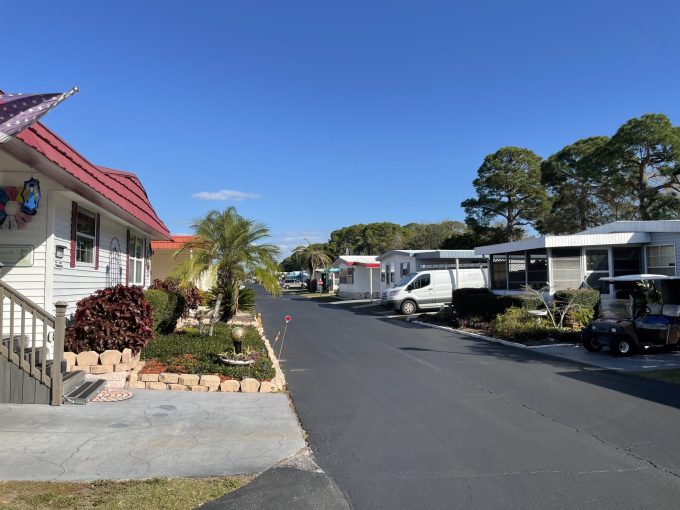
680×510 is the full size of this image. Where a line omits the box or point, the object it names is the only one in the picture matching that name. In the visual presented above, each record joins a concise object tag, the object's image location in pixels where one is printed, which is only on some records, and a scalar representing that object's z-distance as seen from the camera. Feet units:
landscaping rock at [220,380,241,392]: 27.27
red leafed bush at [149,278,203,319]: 51.83
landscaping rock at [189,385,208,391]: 27.08
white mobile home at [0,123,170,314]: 24.85
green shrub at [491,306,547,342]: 50.01
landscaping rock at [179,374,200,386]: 27.20
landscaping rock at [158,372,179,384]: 27.17
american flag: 18.58
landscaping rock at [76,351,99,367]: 26.71
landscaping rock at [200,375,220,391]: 27.22
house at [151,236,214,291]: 83.46
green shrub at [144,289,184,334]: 35.40
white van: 84.38
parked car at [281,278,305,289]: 263.29
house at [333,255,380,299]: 127.34
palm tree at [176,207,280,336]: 45.09
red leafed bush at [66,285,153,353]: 28.09
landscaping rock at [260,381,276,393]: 27.71
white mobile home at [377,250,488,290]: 89.51
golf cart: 39.99
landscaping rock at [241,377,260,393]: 27.48
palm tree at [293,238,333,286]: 204.85
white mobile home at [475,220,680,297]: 63.16
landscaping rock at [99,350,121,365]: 26.86
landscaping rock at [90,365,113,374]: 26.68
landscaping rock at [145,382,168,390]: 26.81
